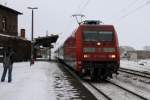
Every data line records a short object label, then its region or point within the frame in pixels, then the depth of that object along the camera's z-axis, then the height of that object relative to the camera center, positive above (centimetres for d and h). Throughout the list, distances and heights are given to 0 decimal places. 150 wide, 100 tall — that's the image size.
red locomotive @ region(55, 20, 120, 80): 2219 +51
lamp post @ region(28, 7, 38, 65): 4285 +355
